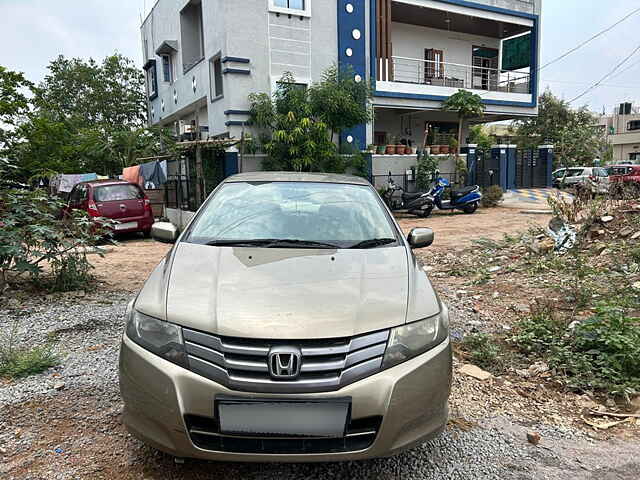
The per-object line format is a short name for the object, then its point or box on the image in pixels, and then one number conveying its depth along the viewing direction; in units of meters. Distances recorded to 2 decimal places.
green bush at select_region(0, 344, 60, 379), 3.23
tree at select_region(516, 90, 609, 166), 29.38
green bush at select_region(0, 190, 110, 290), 4.98
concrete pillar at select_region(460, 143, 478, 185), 17.92
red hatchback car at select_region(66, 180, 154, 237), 10.27
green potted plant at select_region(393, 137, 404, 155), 16.36
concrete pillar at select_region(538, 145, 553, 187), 21.25
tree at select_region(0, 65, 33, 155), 8.39
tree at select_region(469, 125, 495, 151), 28.10
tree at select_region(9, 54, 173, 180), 18.69
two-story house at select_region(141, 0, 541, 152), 14.27
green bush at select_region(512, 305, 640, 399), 3.13
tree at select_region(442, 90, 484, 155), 17.52
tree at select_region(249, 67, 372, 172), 13.41
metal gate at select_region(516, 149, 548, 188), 20.94
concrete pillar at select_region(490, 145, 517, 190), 19.28
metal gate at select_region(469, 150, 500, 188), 18.41
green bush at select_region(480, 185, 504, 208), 16.88
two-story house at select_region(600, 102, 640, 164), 50.47
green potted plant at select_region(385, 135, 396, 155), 16.20
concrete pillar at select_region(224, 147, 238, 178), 12.86
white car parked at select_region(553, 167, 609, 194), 23.64
